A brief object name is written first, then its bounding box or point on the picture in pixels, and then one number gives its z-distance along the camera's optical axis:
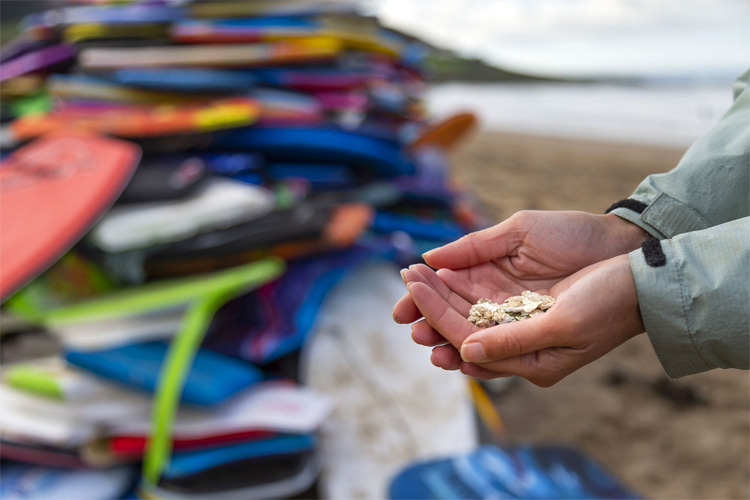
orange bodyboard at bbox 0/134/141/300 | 1.81
